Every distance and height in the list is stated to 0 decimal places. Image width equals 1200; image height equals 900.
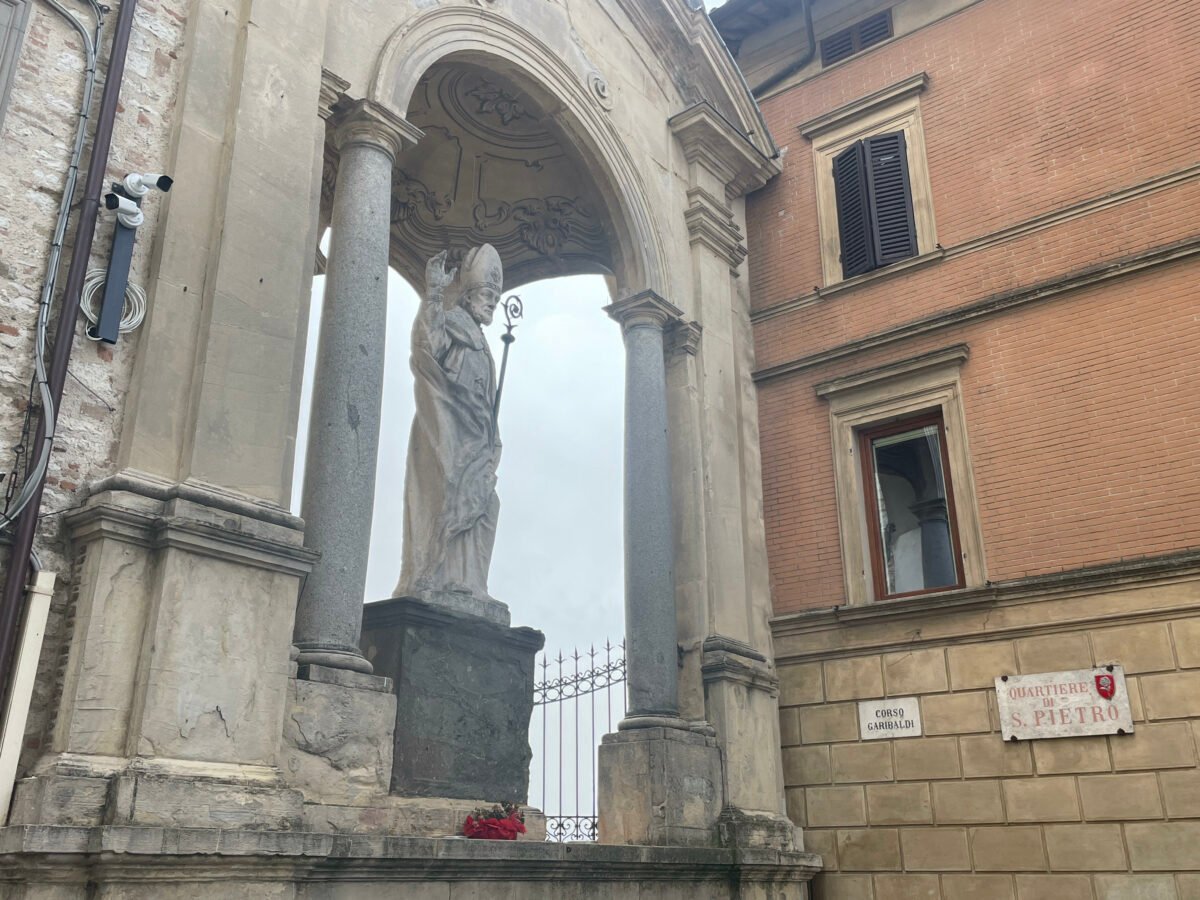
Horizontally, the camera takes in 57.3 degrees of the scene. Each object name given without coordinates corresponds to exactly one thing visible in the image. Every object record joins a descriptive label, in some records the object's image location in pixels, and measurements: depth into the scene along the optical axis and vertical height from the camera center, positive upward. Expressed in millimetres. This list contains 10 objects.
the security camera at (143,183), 5984 +3475
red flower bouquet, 7328 +230
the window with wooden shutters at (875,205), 11844 +6793
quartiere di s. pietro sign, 8945 +1249
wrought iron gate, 10945 +1528
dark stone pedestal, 7613 +1127
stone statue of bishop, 8938 +3346
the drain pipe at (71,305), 5070 +2684
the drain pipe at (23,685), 4922 +756
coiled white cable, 5828 +2852
